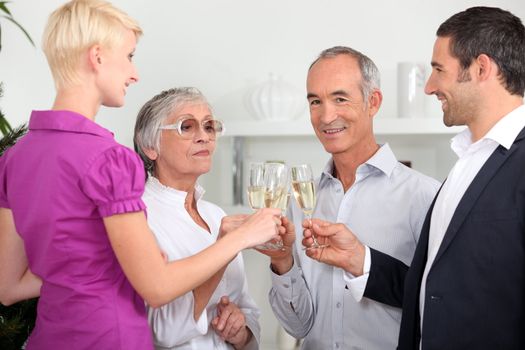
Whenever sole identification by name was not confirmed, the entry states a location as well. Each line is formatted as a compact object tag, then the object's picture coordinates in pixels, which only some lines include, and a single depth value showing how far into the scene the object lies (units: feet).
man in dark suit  5.50
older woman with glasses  6.86
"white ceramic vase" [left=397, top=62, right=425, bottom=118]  11.74
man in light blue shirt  7.29
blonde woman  4.71
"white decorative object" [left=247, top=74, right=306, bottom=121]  12.26
